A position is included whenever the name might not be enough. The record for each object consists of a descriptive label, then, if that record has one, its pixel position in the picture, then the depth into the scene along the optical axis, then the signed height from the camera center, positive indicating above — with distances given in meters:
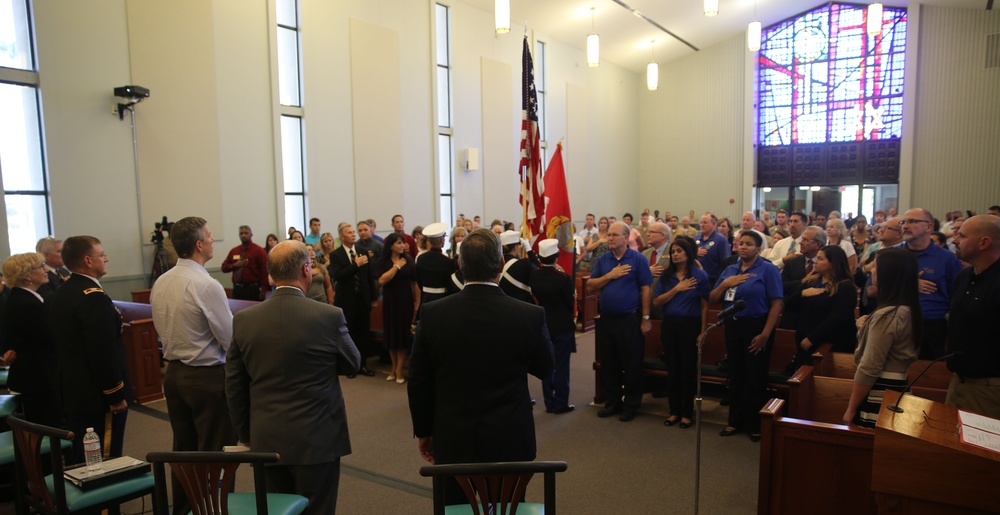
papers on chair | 2.60 -1.12
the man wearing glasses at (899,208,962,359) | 4.20 -0.51
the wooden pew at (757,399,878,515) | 2.76 -1.22
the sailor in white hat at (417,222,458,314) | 5.43 -0.51
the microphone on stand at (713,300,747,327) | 2.92 -0.52
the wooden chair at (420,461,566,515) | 1.91 -0.88
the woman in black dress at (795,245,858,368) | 4.16 -0.71
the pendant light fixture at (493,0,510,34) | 8.34 +2.64
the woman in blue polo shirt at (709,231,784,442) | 4.43 -0.85
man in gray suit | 2.35 -0.65
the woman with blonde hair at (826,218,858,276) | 5.98 -0.29
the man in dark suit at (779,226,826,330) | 5.15 -0.51
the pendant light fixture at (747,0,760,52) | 11.60 +3.22
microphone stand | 2.85 -1.12
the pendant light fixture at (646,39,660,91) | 13.74 +2.96
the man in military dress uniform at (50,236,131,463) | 3.08 -0.63
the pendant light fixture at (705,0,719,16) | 8.96 +2.94
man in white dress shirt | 2.89 -0.58
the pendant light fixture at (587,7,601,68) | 11.36 +2.94
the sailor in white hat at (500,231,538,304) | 5.03 -0.56
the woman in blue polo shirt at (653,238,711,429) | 4.75 -0.88
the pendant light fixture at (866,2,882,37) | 10.12 +3.07
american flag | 5.42 +0.35
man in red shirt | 8.02 -0.77
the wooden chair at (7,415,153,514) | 2.42 -1.16
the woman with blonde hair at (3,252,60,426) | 3.37 -0.67
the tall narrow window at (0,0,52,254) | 6.89 +0.94
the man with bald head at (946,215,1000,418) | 2.71 -0.55
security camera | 7.35 +1.49
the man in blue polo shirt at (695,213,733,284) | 6.54 -0.46
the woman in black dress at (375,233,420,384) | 6.01 -0.80
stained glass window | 14.81 +3.20
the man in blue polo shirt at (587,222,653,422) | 4.93 -0.86
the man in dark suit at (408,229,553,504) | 2.21 -0.55
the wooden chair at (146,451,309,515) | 2.08 -0.91
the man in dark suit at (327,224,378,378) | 6.47 -0.78
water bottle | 2.70 -1.06
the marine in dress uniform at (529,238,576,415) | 4.99 -0.78
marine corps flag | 5.54 +0.02
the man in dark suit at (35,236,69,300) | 4.40 -0.28
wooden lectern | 2.00 -0.90
